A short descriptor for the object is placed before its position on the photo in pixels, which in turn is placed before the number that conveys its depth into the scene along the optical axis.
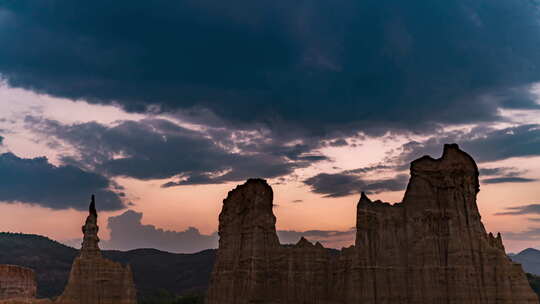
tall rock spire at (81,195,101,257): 82.00
